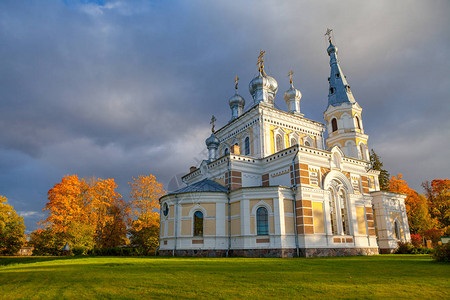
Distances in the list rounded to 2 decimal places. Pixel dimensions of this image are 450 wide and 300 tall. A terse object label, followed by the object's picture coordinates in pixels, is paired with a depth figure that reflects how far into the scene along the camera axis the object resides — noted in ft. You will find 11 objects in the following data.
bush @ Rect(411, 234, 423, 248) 94.85
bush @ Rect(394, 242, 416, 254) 81.87
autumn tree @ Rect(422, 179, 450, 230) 132.49
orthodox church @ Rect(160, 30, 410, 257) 68.69
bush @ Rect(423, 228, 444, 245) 116.88
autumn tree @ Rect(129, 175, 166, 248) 95.81
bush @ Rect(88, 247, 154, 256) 89.92
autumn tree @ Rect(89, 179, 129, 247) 105.29
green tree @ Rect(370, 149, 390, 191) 146.00
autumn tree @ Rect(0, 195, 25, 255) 99.86
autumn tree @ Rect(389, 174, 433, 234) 122.31
